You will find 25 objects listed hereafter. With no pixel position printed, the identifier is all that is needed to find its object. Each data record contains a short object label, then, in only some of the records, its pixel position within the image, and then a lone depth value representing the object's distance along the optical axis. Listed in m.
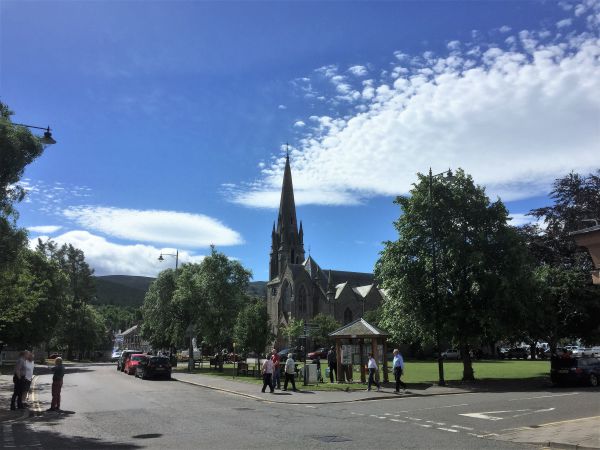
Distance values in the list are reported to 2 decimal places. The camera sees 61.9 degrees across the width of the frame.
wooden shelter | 26.09
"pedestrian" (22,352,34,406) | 16.52
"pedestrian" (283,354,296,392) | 22.81
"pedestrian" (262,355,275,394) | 21.88
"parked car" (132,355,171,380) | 31.67
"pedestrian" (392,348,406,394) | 21.80
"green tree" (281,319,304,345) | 71.19
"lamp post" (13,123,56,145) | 15.88
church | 91.12
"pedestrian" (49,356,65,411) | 15.90
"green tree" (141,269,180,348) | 47.25
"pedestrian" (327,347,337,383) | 27.32
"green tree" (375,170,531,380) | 26.58
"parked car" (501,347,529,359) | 65.69
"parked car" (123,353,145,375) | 37.03
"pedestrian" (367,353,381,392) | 22.64
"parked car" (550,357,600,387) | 23.06
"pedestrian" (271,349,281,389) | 22.78
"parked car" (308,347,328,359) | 52.71
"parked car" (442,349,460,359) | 67.67
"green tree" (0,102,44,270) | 14.79
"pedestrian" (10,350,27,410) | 16.25
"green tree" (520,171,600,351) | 32.06
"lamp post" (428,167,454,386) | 25.64
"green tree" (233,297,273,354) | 40.03
